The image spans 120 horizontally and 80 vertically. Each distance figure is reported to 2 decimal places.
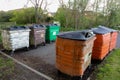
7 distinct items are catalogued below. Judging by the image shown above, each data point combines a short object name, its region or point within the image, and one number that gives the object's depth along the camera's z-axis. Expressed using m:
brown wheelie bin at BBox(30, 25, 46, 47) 4.36
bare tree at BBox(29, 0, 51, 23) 7.57
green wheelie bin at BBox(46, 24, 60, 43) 5.09
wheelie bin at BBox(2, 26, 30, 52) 3.71
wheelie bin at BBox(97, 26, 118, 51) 4.12
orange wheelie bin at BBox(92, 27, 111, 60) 3.32
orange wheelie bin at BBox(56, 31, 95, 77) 2.33
